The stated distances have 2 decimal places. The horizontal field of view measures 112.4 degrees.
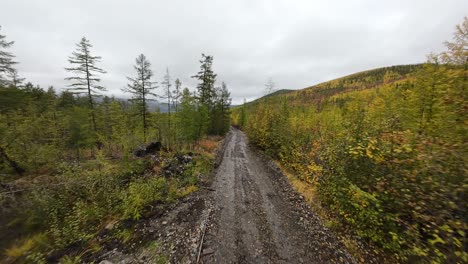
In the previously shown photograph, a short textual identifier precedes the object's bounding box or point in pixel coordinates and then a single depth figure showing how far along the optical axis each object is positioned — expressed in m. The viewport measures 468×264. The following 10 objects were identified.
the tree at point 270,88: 22.29
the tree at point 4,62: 10.94
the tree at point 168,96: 18.55
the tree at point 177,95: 17.96
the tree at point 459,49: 4.37
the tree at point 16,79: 12.21
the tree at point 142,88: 16.62
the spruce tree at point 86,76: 14.48
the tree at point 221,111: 25.91
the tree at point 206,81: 20.88
